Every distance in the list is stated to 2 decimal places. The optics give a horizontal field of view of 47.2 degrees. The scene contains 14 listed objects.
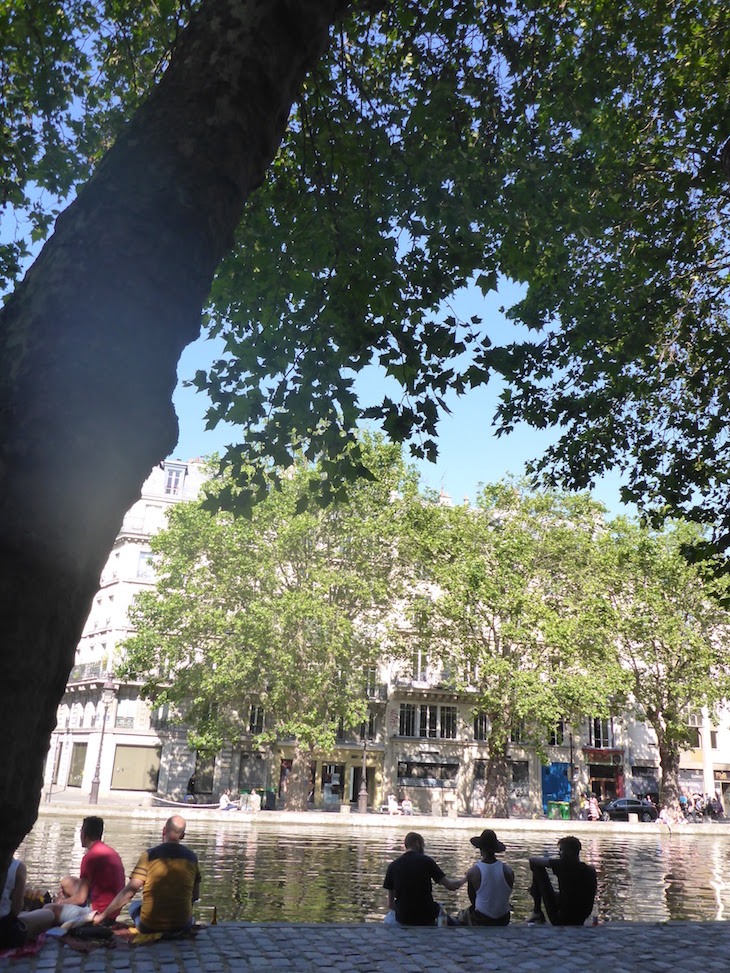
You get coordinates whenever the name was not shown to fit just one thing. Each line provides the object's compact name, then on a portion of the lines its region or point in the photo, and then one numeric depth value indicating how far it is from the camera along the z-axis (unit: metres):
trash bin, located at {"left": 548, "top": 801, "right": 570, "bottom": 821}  41.06
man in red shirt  7.76
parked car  45.03
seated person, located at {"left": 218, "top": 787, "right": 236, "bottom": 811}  32.69
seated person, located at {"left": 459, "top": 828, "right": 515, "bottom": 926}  9.30
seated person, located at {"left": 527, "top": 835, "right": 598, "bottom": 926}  9.40
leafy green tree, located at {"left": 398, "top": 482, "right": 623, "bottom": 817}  38.09
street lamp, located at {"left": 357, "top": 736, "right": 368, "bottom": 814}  37.20
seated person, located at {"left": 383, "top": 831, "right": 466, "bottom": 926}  9.02
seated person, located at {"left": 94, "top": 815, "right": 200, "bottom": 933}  7.65
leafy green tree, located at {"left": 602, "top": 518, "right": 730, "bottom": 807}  41.62
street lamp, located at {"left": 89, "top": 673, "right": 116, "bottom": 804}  32.50
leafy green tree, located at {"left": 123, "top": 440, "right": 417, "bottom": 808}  35.66
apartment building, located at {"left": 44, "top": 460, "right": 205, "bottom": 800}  44.59
